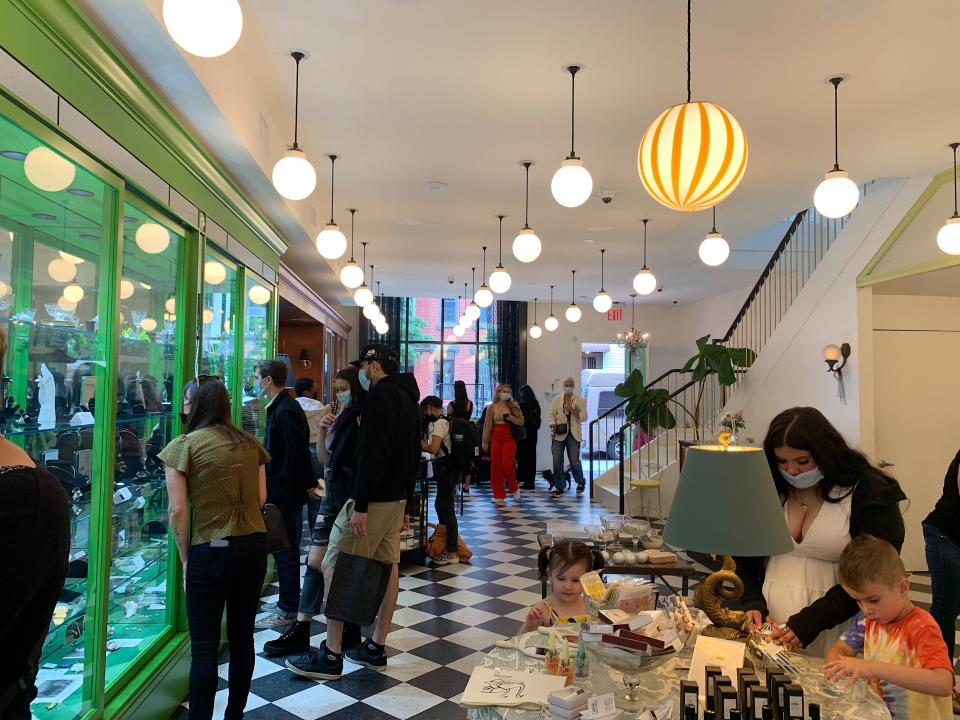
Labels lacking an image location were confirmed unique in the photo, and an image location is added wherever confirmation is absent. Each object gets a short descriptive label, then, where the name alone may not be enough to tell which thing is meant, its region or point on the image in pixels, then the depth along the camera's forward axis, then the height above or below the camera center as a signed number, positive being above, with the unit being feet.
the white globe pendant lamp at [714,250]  18.88 +3.75
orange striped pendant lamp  9.19 +3.15
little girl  9.73 -2.68
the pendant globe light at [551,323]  42.86 +3.90
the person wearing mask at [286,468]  15.03 -1.83
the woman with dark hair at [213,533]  9.52 -2.07
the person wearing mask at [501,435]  33.63 -2.42
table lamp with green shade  6.15 -1.08
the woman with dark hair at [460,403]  28.55 -0.73
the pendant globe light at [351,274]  24.71 +3.96
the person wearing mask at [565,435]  37.01 -2.61
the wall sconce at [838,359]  21.96 +0.93
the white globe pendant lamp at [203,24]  7.14 +3.73
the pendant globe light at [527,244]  19.24 +3.93
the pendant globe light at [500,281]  24.71 +3.75
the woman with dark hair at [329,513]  13.29 -2.53
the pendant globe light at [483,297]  29.60 +3.81
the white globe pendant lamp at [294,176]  12.47 +3.76
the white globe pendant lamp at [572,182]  13.25 +3.90
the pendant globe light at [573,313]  36.24 +3.82
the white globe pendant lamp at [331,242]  18.20 +3.75
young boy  6.62 -2.56
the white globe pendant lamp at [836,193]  14.07 +3.96
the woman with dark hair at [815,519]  7.91 -1.53
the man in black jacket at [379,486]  12.37 -1.85
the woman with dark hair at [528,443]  40.06 -3.38
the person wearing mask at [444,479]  21.50 -2.96
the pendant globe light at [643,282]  24.90 +3.77
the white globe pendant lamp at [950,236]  16.70 +3.69
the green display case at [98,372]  7.57 +0.15
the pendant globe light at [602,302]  31.53 +3.88
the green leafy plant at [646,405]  32.35 -0.86
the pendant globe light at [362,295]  28.50 +3.71
